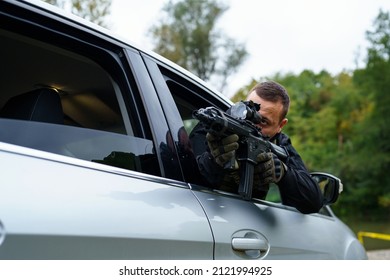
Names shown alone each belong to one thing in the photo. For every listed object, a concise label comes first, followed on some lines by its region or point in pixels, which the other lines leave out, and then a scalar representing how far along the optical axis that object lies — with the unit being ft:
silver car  4.02
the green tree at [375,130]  122.01
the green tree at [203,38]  124.36
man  5.75
